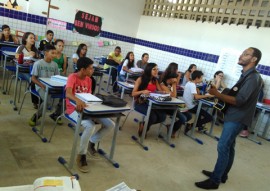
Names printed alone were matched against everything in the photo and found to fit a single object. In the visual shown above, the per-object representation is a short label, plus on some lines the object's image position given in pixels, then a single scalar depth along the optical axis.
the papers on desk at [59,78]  3.25
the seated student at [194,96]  4.15
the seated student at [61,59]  4.62
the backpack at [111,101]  2.62
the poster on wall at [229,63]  5.90
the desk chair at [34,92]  3.41
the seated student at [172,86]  4.10
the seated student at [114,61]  6.43
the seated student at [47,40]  5.56
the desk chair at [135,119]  3.87
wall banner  6.99
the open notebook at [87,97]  2.52
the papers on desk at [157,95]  3.50
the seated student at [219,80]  5.82
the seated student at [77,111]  2.60
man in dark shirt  2.46
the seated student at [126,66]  6.01
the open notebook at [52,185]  0.90
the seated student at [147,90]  3.71
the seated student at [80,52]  5.29
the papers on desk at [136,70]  5.96
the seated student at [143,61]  6.89
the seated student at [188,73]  5.98
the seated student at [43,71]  3.36
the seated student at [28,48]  4.37
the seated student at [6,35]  5.44
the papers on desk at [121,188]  1.25
